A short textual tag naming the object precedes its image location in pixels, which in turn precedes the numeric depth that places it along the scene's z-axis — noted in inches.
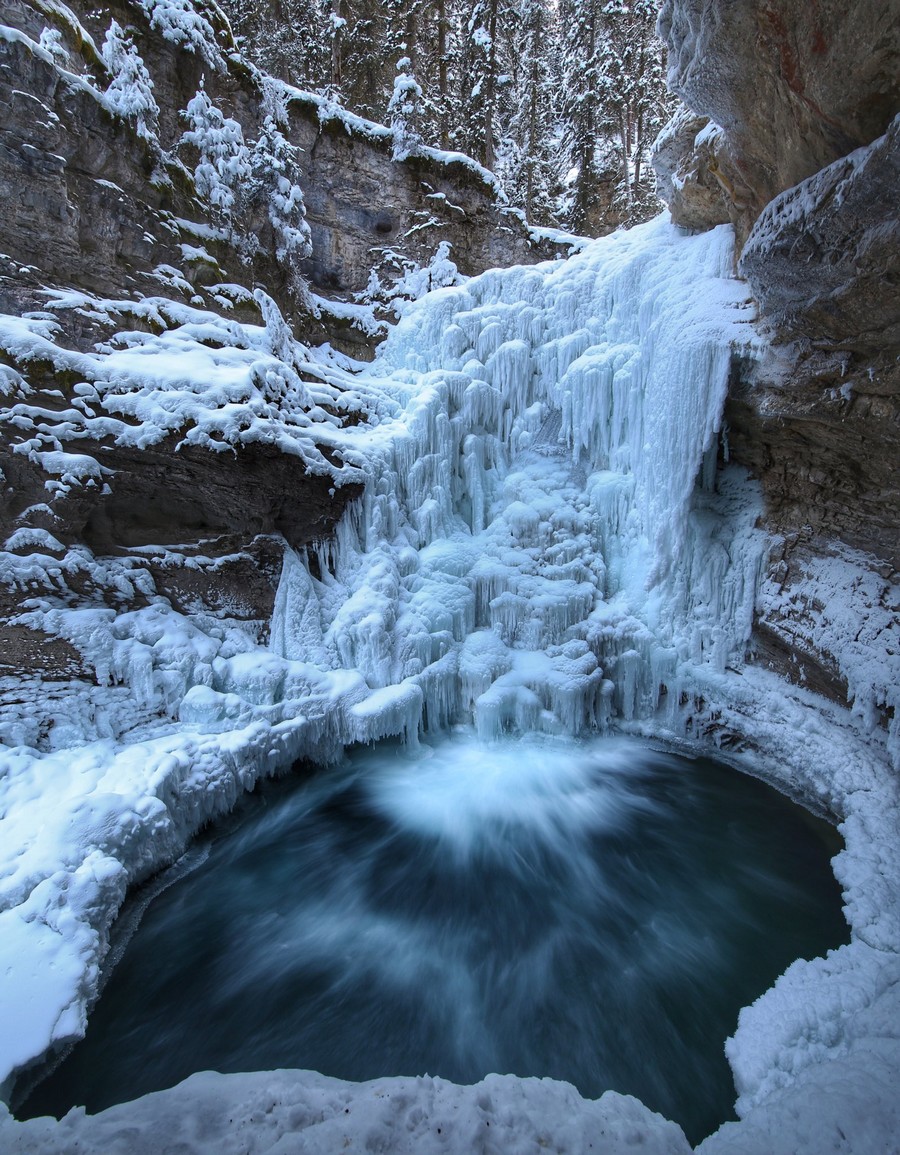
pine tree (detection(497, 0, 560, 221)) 661.3
